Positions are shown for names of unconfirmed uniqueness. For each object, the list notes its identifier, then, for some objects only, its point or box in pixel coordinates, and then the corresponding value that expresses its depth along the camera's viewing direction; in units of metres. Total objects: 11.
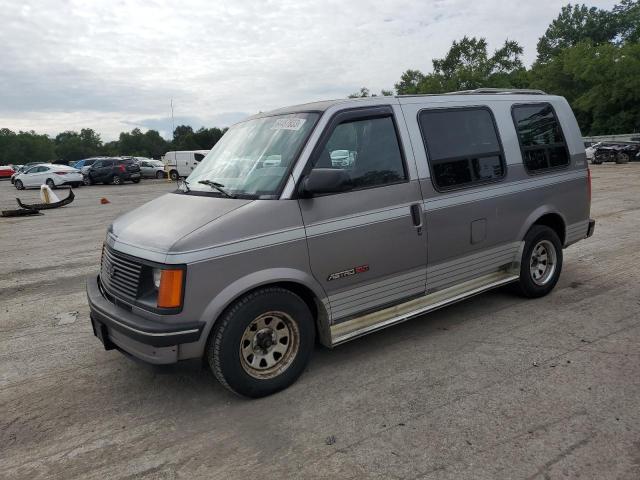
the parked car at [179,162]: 34.97
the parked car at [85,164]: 32.29
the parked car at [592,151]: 31.83
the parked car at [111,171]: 31.43
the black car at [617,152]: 30.45
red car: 47.28
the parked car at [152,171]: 38.12
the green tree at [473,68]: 50.28
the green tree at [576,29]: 79.69
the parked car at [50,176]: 29.47
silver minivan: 3.25
